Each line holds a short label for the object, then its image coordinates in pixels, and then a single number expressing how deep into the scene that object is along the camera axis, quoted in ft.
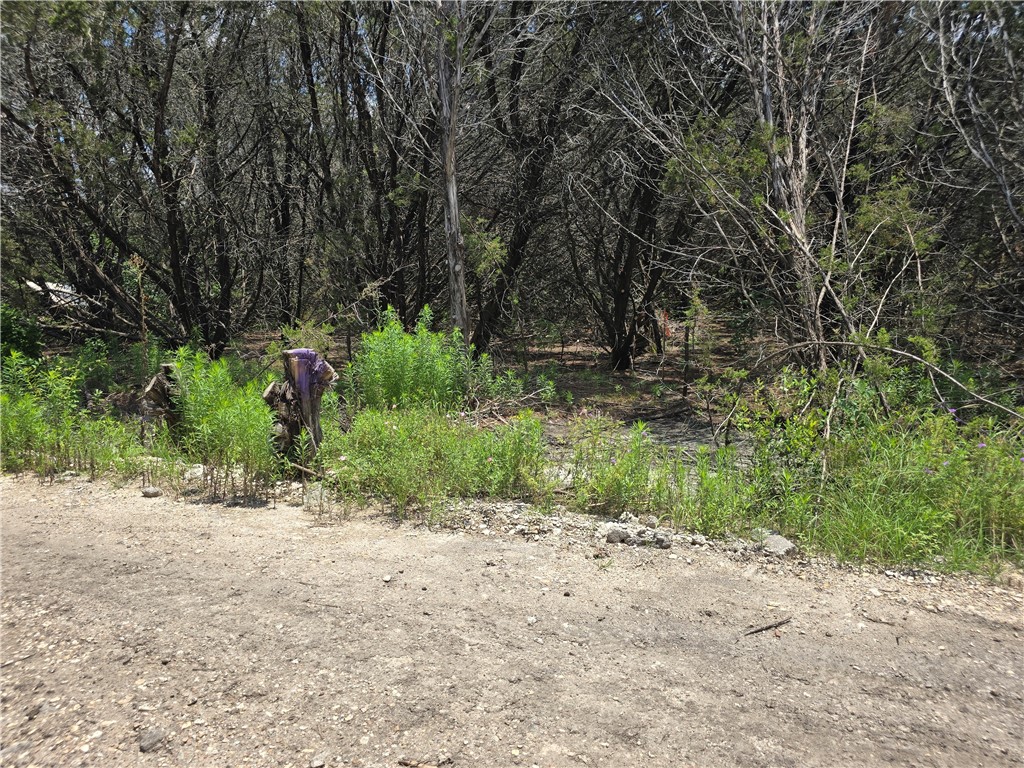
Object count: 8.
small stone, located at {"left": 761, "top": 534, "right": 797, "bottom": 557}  12.84
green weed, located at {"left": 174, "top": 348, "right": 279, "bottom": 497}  16.06
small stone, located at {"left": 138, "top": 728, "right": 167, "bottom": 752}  7.45
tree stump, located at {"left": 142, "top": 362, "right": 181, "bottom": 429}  18.56
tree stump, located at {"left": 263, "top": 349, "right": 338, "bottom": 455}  17.15
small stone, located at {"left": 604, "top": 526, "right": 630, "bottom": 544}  13.35
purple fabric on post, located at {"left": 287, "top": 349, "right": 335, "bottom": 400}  17.17
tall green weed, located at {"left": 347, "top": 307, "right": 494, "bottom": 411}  22.30
